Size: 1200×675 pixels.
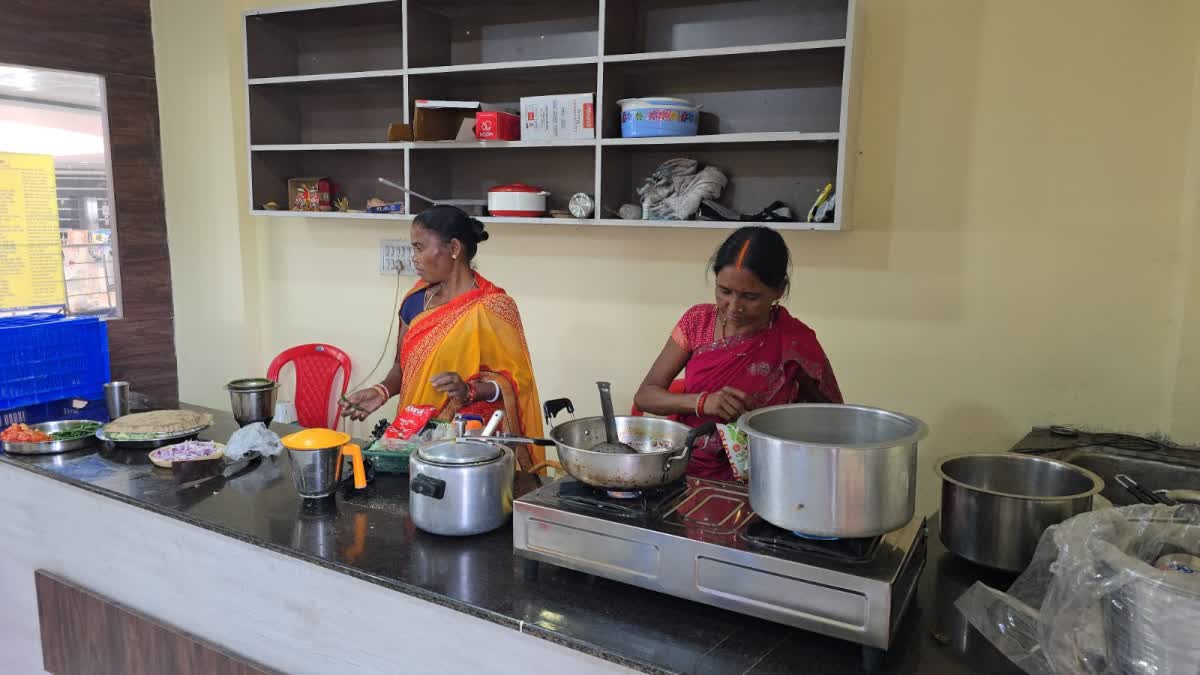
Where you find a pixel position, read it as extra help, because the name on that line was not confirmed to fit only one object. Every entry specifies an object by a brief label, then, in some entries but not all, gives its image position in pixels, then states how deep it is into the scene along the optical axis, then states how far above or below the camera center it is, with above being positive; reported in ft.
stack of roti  6.39 -1.60
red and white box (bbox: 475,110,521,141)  8.68 +1.19
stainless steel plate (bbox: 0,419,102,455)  6.30 -1.73
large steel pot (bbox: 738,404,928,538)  3.32 -1.04
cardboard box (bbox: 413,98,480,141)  9.02 +1.32
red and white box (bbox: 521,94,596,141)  8.30 +1.24
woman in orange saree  7.45 -0.99
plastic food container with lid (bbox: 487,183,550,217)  8.76 +0.37
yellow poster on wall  9.46 -0.08
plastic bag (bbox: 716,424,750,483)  4.94 -1.30
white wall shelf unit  7.93 +1.70
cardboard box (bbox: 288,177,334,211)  10.24 +0.49
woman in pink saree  5.95 -0.92
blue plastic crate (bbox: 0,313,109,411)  7.42 -1.26
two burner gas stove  3.31 -1.43
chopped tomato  6.32 -1.65
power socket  10.48 -0.32
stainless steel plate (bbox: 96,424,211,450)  6.44 -1.72
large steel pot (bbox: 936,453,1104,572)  3.84 -1.33
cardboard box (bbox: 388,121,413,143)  9.16 +1.17
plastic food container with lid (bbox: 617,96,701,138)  7.88 +1.18
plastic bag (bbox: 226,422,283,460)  6.11 -1.63
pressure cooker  4.54 -1.45
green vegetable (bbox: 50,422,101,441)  6.45 -1.66
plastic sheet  2.83 -1.38
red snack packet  6.16 -1.48
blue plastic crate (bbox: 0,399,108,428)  7.41 -1.75
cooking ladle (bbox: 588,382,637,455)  4.20 -1.10
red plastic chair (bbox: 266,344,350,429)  10.78 -1.94
